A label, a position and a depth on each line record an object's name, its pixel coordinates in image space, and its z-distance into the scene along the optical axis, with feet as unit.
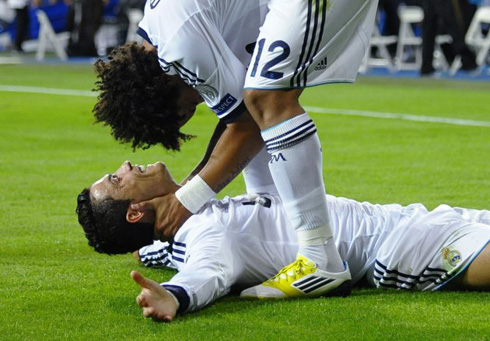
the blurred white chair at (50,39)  78.87
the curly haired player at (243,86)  12.78
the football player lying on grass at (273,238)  12.95
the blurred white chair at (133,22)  73.39
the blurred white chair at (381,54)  63.41
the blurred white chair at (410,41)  59.93
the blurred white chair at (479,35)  56.80
